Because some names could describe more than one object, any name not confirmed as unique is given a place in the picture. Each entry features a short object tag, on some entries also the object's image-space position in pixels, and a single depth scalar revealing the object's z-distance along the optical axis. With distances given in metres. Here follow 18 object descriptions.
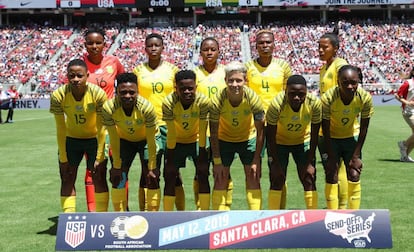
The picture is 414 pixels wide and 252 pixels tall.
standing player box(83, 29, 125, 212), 7.12
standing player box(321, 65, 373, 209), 6.47
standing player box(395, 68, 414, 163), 12.49
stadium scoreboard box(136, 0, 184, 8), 56.06
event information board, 5.45
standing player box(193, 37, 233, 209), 6.94
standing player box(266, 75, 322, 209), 6.25
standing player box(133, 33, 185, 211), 7.11
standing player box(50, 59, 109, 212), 6.53
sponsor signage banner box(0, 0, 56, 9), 57.84
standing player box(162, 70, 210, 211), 6.33
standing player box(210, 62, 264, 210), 6.39
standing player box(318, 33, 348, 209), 7.21
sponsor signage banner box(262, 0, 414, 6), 56.16
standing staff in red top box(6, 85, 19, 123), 27.53
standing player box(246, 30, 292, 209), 7.14
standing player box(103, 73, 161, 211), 6.27
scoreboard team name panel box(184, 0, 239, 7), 55.44
